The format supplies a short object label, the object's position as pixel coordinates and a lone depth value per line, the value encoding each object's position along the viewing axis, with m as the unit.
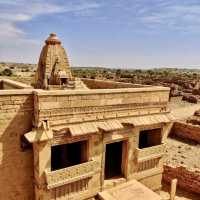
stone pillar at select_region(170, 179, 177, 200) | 8.57
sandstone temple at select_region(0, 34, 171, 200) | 6.36
